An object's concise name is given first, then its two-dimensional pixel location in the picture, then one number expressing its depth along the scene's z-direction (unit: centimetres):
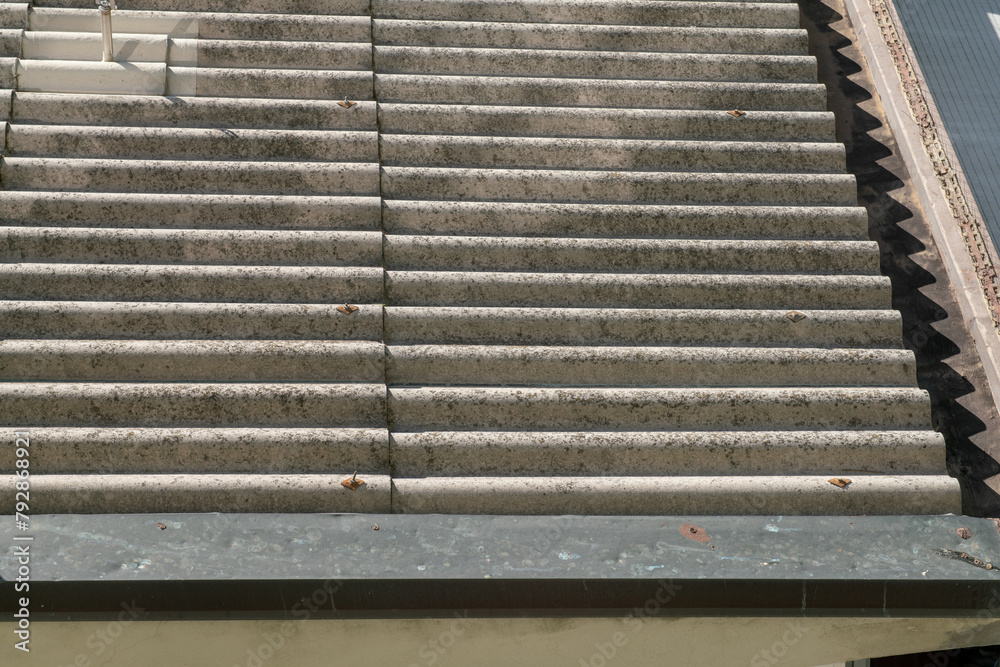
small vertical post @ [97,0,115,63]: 720
